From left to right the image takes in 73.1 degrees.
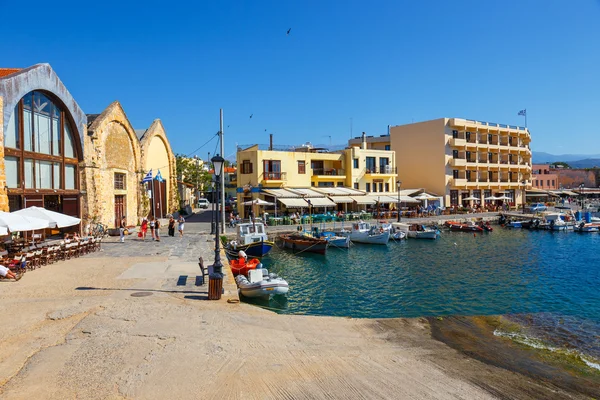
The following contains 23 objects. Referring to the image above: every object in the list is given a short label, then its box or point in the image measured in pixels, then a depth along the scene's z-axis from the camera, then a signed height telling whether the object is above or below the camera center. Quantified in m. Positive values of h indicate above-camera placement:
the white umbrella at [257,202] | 37.42 +0.59
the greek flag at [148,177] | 33.16 +2.87
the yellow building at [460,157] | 57.78 +6.81
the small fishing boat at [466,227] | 43.41 -2.75
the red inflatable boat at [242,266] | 19.61 -2.80
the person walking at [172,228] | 29.28 -1.21
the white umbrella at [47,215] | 18.12 +0.00
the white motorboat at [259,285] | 16.55 -3.18
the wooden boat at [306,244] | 30.23 -2.80
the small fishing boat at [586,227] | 44.19 -3.26
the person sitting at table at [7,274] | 14.86 -2.13
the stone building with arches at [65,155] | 20.12 +3.80
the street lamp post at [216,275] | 13.09 -2.14
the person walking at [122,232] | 25.61 -1.24
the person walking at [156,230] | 26.71 -1.22
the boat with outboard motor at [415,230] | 38.69 -2.69
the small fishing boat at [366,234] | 35.50 -2.59
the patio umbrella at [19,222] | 15.30 -0.24
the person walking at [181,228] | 29.80 -1.25
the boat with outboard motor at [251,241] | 27.20 -2.23
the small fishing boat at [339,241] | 33.34 -2.91
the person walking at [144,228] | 27.75 -1.12
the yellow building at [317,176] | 42.50 +3.51
